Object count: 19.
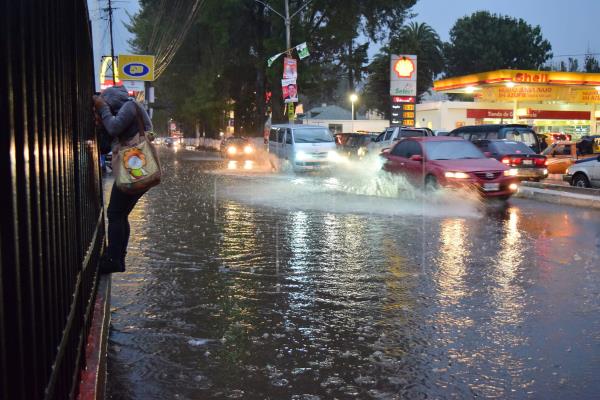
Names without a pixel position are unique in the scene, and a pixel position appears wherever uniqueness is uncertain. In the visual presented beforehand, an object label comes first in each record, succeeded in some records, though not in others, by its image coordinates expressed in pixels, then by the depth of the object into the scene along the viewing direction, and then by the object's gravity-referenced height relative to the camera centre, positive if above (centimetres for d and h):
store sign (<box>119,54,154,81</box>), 4544 +498
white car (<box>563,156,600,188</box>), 1861 -103
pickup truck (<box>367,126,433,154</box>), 2816 +14
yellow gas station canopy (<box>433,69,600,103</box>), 3969 +338
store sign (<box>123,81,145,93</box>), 4682 +386
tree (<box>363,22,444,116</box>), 7288 +821
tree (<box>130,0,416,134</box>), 4103 +657
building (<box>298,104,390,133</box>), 7226 +193
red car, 1435 -64
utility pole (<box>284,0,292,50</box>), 3594 +620
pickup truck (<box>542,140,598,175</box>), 2495 -67
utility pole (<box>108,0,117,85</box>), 4037 +779
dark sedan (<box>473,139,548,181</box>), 1950 -60
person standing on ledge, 562 -51
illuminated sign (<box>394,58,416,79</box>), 3531 +379
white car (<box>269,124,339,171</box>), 2514 -33
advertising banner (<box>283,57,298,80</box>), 3434 +368
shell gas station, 4072 +255
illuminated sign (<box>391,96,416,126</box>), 3572 +150
